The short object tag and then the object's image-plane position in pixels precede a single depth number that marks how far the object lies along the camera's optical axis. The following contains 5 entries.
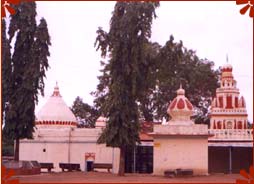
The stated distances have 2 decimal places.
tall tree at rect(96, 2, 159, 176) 22.14
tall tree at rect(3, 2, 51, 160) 22.05
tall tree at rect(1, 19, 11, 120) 21.38
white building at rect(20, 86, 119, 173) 30.16
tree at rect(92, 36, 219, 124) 40.66
